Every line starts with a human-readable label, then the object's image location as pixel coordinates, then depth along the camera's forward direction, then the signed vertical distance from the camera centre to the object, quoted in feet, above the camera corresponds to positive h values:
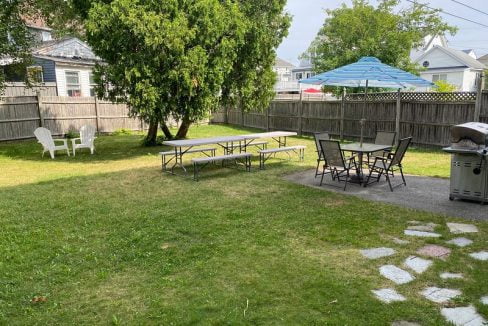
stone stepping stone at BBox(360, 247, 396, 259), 13.42 -5.48
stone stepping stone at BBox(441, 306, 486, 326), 9.36 -5.43
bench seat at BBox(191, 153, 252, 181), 26.18 -4.32
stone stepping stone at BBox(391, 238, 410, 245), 14.58 -5.48
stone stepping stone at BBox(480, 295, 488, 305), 10.23 -5.41
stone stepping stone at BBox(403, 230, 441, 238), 15.17 -5.48
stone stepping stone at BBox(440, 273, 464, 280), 11.71 -5.45
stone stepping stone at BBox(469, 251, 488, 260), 13.05 -5.45
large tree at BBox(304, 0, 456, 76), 63.67 +9.89
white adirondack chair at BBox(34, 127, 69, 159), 37.19 -3.96
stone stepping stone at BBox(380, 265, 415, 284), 11.62 -5.47
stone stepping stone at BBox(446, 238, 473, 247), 14.29 -5.46
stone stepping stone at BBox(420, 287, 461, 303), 10.48 -5.45
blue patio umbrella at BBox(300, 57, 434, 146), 23.66 +1.12
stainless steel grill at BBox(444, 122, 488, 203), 19.01 -3.39
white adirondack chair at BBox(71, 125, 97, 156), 39.93 -3.91
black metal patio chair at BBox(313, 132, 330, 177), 25.52 -2.86
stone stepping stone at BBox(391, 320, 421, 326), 9.36 -5.45
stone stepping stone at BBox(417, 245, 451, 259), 13.37 -5.46
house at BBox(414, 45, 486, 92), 111.14 +7.49
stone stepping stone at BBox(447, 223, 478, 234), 15.67 -5.47
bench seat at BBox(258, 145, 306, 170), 30.35 -4.37
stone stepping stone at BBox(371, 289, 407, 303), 10.50 -5.45
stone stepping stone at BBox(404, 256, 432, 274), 12.32 -5.46
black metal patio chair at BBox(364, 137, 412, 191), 22.33 -3.89
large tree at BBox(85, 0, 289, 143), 33.12 +4.14
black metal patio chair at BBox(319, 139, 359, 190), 22.29 -3.46
